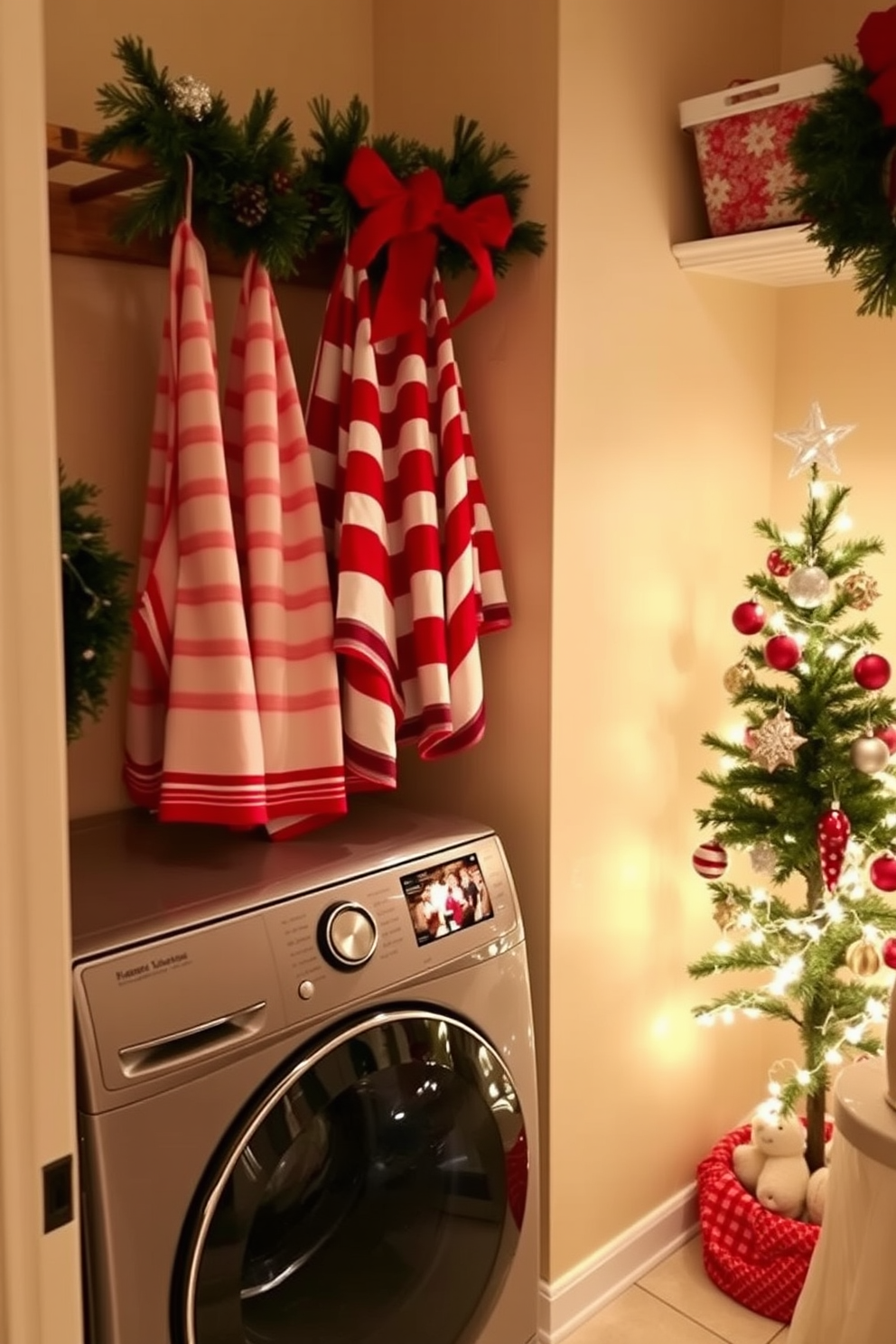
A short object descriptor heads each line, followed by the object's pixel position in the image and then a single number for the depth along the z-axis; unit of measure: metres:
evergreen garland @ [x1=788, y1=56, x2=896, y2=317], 1.64
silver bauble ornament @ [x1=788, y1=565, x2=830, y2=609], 1.94
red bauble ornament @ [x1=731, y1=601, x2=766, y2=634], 1.99
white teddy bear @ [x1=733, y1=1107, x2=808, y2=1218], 2.12
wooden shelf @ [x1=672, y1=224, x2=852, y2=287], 1.90
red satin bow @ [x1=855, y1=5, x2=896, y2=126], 1.60
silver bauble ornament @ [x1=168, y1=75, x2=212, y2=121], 1.52
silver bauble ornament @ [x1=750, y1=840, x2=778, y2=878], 2.02
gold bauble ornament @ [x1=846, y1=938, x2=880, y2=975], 1.94
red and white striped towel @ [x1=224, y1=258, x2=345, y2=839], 1.65
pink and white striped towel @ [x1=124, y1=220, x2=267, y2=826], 1.58
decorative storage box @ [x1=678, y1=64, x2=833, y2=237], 1.85
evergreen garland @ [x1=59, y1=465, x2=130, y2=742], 1.26
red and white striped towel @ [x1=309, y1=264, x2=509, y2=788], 1.72
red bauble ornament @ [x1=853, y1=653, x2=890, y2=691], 1.91
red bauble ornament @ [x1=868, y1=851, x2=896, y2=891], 1.92
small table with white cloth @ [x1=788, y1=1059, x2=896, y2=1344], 1.24
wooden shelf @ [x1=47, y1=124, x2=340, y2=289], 1.51
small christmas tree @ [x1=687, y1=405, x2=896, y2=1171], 1.95
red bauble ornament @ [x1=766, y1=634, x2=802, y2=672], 1.95
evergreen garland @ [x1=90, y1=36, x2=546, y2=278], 1.52
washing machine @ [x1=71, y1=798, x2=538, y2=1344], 1.31
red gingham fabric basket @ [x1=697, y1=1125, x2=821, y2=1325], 2.06
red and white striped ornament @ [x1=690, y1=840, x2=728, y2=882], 2.04
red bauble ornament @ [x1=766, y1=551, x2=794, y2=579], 2.00
